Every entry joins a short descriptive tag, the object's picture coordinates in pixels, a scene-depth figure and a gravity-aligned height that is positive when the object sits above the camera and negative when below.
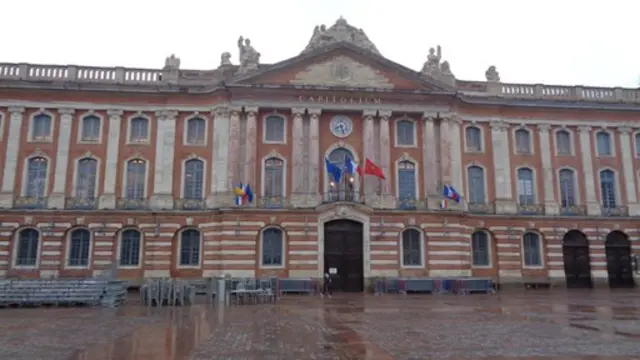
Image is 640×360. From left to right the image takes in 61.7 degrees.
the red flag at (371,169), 33.47 +6.05
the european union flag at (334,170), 33.75 +6.05
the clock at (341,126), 36.66 +9.56
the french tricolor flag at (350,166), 33.50 +6.26
